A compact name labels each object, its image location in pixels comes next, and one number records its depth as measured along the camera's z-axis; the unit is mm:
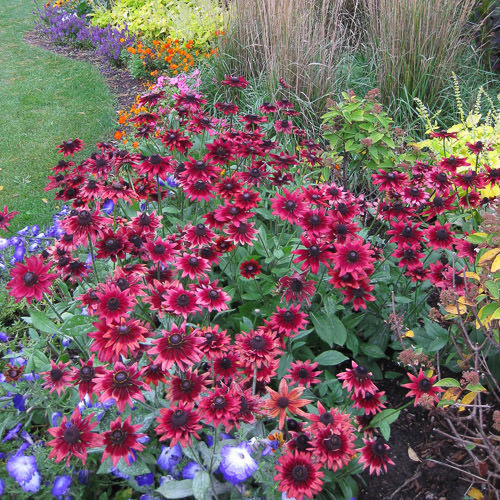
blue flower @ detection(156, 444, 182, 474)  1474
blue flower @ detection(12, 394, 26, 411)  1679
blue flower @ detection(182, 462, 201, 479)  1440
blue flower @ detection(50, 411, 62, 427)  1577
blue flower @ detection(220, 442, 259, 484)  1339
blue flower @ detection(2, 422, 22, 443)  1651
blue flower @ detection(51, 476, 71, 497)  1409
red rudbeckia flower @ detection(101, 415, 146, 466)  1242
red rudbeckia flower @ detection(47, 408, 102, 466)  1257
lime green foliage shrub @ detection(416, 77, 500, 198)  2791
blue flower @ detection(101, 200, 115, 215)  2514
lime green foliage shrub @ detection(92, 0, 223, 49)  5242
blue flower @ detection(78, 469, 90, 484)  1520
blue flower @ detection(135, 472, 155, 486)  1487
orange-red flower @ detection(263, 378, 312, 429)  1368
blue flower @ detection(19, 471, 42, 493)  1414
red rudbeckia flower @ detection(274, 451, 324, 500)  1246
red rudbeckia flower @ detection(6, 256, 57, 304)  1454
